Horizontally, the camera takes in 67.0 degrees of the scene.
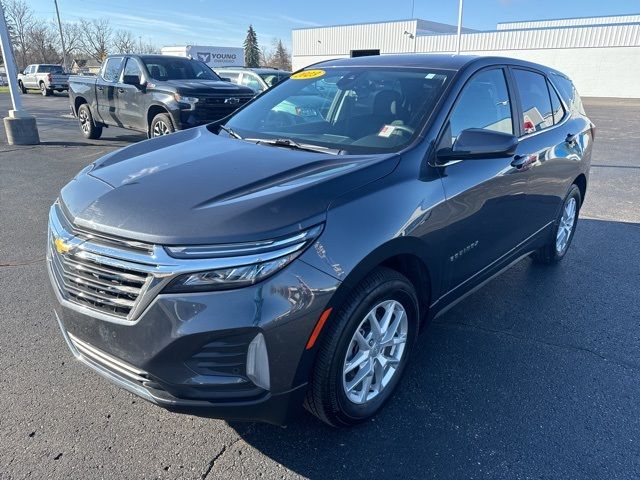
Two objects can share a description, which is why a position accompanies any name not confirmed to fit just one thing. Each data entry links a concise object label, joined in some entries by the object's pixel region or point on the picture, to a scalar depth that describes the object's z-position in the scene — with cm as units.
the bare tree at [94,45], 6253
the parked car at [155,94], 923
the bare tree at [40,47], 5566
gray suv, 193
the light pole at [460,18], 2864
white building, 3550
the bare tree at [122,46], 6619
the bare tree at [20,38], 5364
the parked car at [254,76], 1410
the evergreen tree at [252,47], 7705
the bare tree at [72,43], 5944
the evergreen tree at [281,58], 8365
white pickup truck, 2917
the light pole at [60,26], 4738
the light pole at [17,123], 1069
